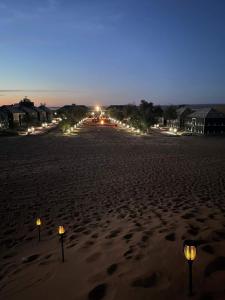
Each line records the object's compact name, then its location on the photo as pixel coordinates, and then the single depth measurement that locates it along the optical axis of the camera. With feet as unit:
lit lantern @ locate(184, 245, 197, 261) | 18.66
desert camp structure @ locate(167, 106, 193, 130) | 253.03
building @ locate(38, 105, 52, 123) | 373.65
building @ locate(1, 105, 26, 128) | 245.45
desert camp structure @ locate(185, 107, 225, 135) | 202.59
